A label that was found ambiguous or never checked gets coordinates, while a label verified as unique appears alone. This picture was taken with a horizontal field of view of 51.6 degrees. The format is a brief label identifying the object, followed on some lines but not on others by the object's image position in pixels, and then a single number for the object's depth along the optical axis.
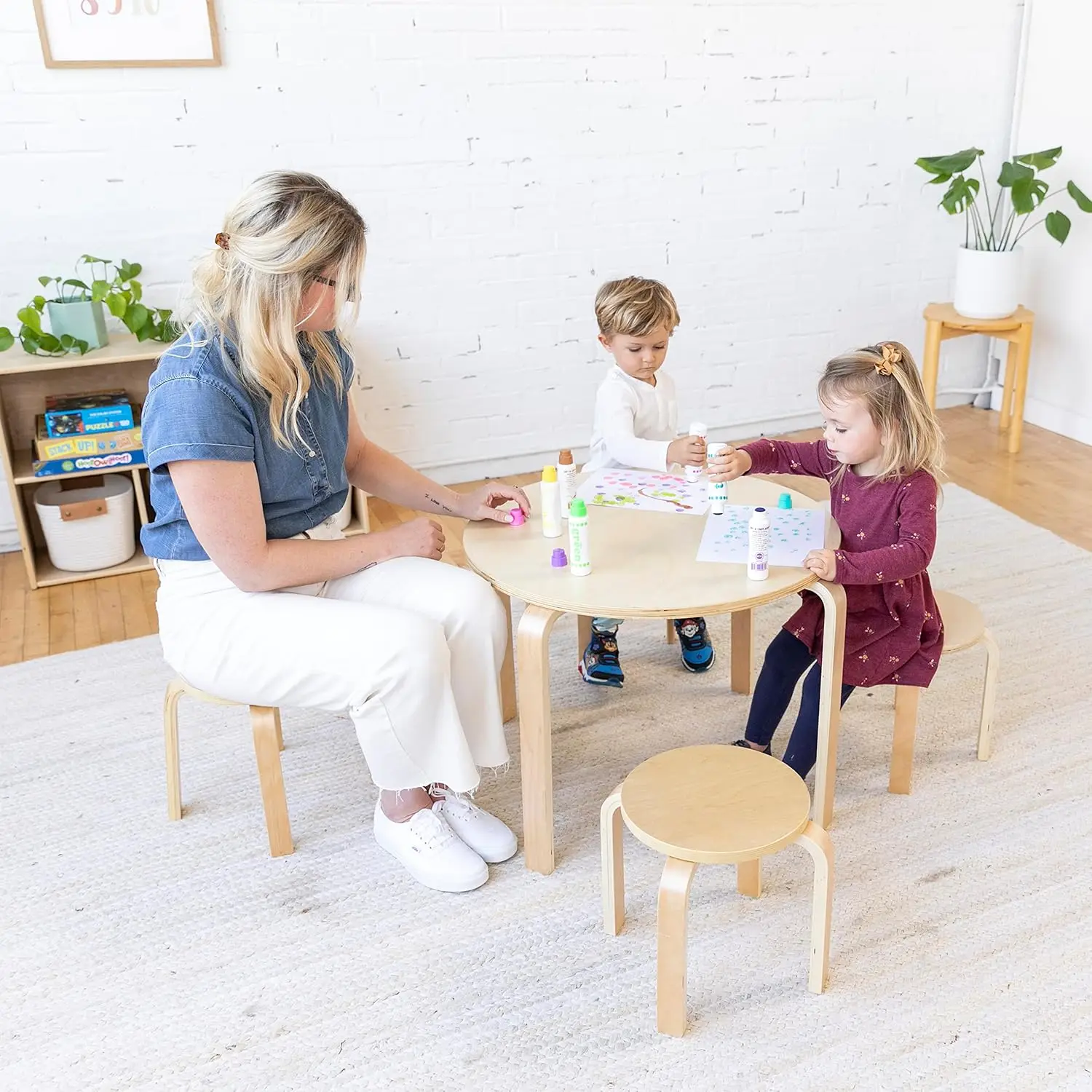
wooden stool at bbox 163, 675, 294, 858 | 1.79
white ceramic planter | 3.60
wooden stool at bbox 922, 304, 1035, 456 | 3.65
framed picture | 2.84
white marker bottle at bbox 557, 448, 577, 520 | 1.92
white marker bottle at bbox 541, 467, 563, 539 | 1.85
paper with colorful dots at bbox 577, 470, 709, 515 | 2.01
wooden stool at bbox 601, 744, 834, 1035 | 1.44
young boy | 2.22
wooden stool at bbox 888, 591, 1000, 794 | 1.94
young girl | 1.80
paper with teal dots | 1.78
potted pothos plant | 2.83
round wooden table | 1.65
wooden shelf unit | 2.88
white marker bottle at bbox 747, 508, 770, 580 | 1.67
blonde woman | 1.64
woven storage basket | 2.98
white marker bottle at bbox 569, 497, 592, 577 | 1.70
